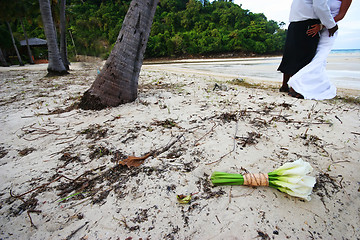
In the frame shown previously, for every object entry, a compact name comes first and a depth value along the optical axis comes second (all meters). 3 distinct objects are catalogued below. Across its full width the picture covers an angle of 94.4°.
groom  2.82
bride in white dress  3.09
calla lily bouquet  1.13
